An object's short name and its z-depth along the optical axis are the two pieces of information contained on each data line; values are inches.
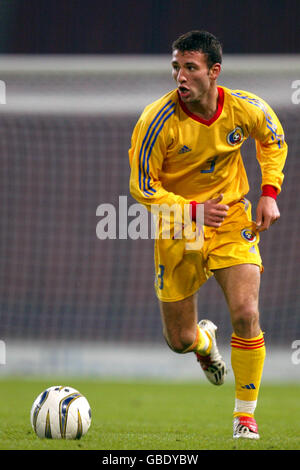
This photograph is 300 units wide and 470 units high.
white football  338.6
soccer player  355.6
